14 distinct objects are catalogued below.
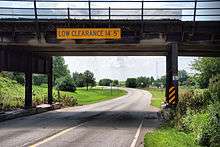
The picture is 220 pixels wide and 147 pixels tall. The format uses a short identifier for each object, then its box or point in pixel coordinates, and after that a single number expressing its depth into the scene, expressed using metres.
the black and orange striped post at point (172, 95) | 29.17
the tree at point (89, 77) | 130.73
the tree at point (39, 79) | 99.34
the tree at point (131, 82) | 180.50
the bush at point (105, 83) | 197.50
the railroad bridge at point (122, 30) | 29.03
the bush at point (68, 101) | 52.06
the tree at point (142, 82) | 182.50
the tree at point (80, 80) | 129.89
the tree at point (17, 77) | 65.33
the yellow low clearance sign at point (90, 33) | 29.16
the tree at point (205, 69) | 57.88
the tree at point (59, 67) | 120.25
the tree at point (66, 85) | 80.06
